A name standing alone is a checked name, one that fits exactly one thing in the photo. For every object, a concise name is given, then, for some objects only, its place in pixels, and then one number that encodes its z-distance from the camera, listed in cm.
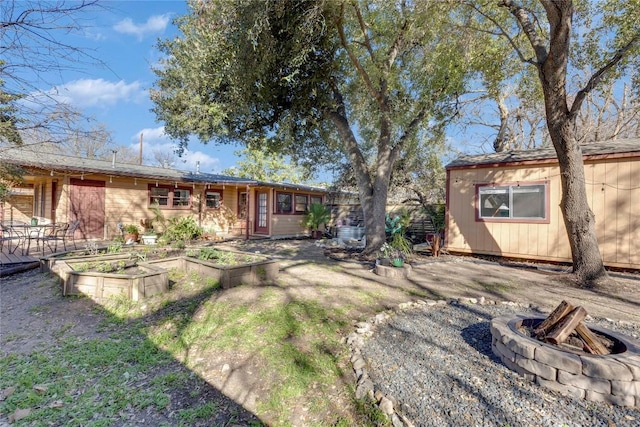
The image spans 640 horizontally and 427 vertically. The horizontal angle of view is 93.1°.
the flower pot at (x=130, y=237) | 938
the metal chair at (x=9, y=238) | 753
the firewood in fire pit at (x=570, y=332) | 249
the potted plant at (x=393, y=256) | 583
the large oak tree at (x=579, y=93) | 488
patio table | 739
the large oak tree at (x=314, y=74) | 580
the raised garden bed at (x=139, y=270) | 430
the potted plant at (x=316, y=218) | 1365
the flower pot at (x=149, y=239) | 909
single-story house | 930
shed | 648
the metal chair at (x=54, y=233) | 723
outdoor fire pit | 213
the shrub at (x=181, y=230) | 936
